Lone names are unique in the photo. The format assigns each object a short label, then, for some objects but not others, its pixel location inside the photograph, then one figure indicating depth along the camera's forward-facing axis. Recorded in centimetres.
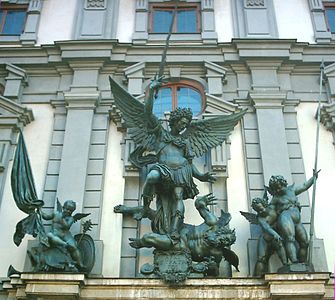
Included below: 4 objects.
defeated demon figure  999
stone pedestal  938
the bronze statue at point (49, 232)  998
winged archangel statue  1057
